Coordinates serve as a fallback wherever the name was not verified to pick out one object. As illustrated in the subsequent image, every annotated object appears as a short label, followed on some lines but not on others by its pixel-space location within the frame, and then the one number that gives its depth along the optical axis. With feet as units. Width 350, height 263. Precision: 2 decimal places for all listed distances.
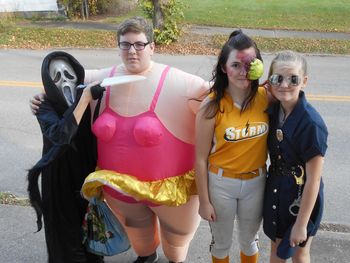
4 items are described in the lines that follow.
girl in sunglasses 7.26
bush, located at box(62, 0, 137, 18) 50.55
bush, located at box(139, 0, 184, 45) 36.94
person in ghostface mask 8.09
